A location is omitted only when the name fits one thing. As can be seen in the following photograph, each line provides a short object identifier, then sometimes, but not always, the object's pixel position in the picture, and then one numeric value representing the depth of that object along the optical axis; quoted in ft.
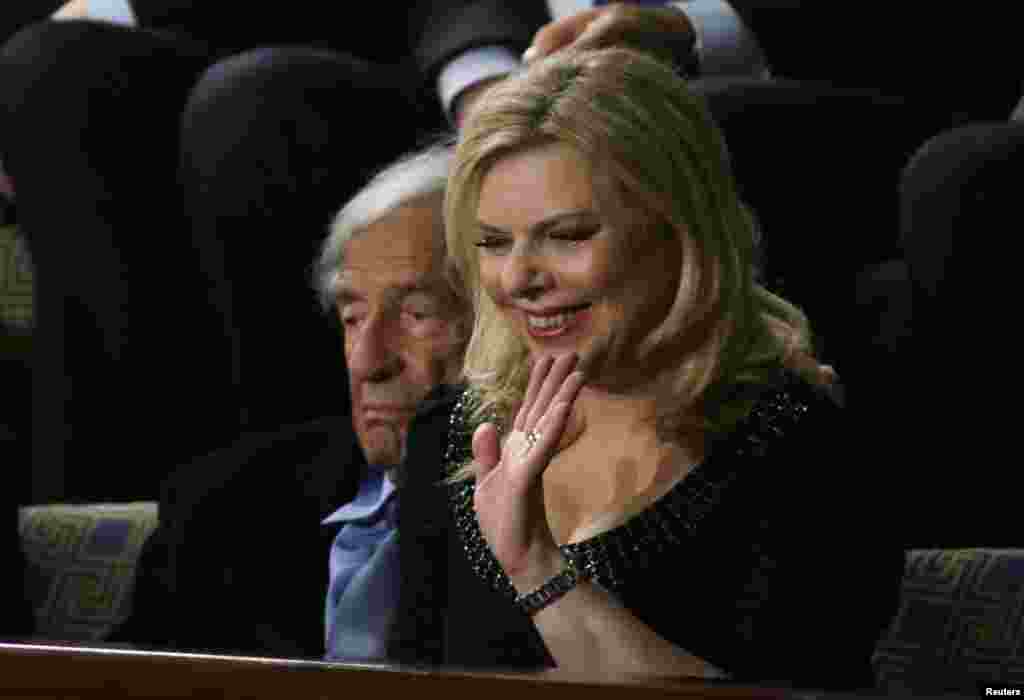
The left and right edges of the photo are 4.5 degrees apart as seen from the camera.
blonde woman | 31.38
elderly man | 32.29
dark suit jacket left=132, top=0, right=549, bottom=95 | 34.49
